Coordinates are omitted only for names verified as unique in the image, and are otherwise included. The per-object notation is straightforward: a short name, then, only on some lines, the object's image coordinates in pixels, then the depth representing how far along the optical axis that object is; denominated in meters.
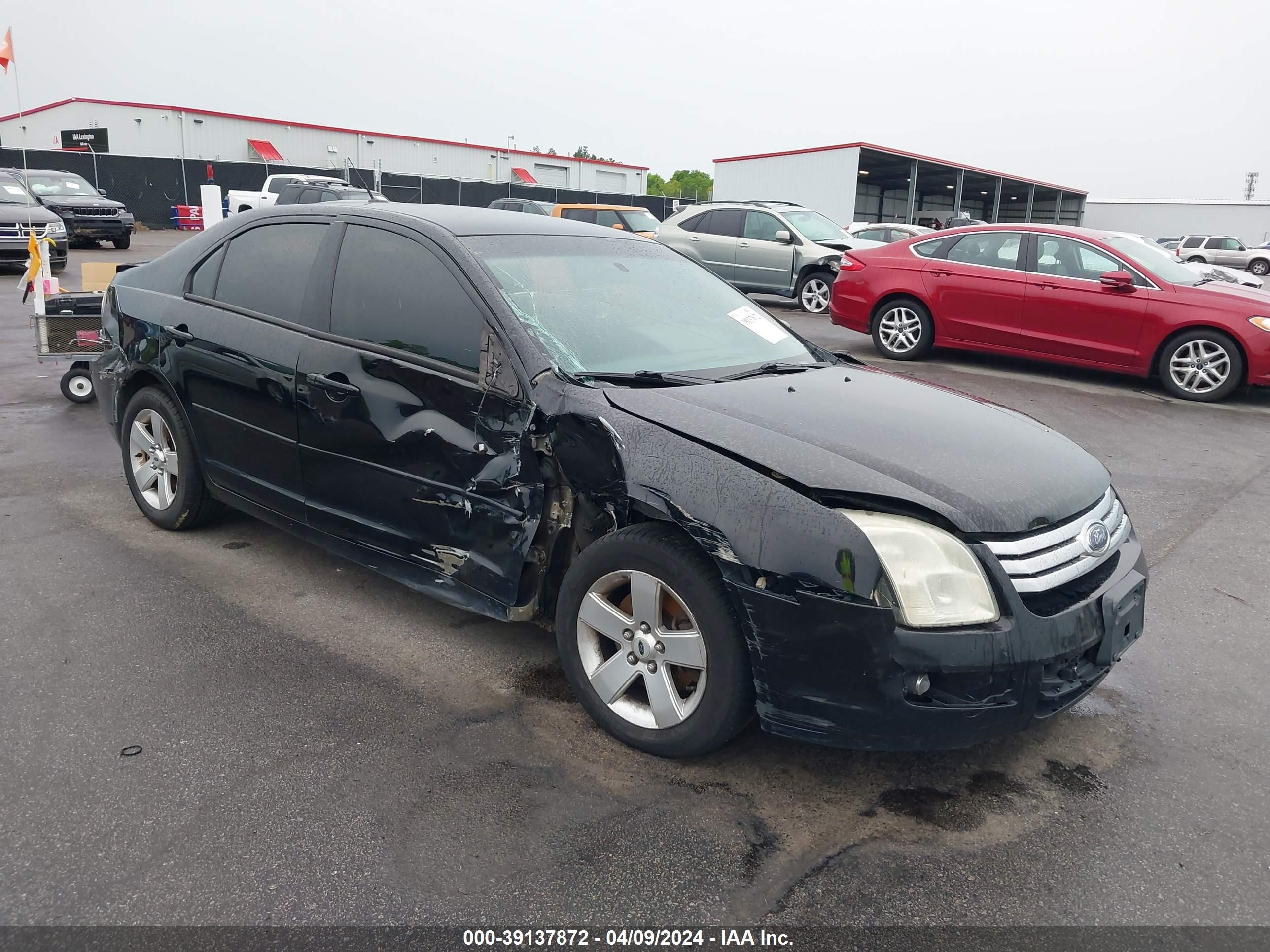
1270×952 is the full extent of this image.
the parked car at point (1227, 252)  37.41
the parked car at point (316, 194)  20.33
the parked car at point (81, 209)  20.97
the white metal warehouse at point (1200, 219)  62.56
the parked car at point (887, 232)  19.44
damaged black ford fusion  2.55
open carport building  36.66
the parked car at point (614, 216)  17.53
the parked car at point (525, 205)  20.87
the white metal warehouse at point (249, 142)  41.59
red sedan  8.74
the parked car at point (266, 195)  24.94
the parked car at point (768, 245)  14.14
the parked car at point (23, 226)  17.03
